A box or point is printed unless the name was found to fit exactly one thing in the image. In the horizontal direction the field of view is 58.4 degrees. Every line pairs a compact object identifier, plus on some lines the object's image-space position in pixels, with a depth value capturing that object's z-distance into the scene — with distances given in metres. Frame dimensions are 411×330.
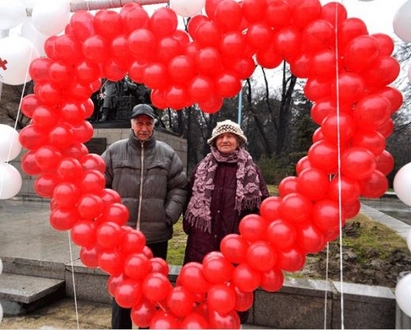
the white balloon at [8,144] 2.25
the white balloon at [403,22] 1.93
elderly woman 2.42
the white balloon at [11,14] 2.34
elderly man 2.59
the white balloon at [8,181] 2.24
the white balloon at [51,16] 2.22
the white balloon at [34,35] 2.50
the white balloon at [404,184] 1.82
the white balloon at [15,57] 2.29
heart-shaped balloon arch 1.83
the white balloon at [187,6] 2.08
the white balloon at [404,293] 1.81
